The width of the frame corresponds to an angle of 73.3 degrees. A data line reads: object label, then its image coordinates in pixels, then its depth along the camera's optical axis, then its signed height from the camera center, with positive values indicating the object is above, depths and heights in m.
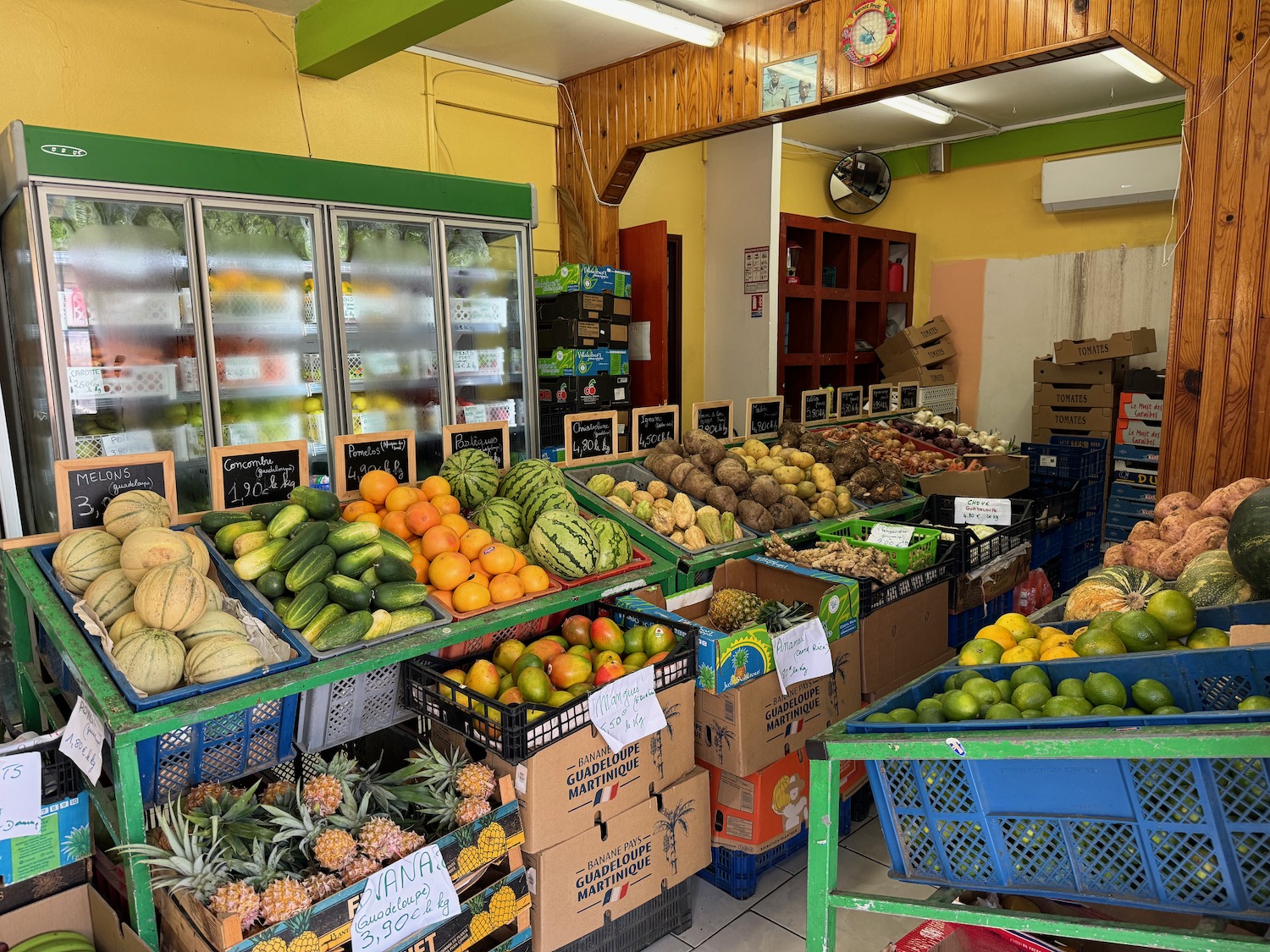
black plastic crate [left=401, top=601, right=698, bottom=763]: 2.07 -0.93
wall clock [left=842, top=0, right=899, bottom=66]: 4.30 +1.58
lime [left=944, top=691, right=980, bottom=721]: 1.72 -0.73
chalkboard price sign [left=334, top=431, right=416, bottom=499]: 3.07 -0.38
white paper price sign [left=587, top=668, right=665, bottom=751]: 2.22 -0.96
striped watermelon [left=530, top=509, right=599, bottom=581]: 2.78 -0.64
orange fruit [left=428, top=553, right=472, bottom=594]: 2.58 -0.67
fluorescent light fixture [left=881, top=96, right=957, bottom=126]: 6.92 +1.92
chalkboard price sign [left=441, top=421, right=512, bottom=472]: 3.37 -0.36
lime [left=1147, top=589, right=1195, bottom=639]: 2.03 -0.65
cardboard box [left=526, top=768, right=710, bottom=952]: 2.18 -1.39
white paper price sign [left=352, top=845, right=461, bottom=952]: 1.83 -1.21
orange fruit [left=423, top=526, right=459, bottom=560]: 2.69 -0.60
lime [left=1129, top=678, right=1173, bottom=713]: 1.67 -0.69
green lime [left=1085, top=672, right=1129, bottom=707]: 1.69 -0.69
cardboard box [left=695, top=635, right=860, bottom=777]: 2.54 -1.16
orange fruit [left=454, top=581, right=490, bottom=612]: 2.52 -0.73
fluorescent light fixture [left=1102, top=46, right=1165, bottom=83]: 5.79 +1.90
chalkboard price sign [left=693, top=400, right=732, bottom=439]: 4.26 -0.37
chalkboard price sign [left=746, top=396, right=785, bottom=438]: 4.56 -0.39
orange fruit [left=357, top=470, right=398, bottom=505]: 2.91 -0.46
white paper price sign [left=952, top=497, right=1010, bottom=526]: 3.75 -0.75
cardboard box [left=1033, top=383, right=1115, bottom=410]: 7.09 -0.47
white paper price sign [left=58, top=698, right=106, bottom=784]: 1.87 -0.86
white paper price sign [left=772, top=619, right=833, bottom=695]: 2.66 -0.97
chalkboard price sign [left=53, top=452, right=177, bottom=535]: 2.40 -0.37
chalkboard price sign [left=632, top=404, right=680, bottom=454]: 4.05 -0.38
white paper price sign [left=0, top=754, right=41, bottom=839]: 1.86 -0.96
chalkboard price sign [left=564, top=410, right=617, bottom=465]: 3.74 -0.40
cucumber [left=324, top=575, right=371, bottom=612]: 2.36 -0.66
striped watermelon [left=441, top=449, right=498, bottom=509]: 3.16 -0.47
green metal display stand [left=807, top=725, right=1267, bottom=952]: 1.31 -0.86
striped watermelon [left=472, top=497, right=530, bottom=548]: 2.95 -0.60
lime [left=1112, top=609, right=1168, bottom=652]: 1.95 -0.67
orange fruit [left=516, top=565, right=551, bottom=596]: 2.67 -0.72
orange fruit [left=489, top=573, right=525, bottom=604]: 2.60 -0.73
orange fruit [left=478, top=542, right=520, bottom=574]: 2.68 -0.66
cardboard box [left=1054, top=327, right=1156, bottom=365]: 6.80 -0.06
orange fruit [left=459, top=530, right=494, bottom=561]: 2.73 -0.61
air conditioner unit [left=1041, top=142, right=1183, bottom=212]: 7.09 +1.37
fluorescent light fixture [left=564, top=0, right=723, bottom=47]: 4.49 +1.78
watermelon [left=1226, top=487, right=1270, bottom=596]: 2.15 -0.52
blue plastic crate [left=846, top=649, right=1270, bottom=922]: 1.38 -0.84
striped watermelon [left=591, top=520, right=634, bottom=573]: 2.91 -0.69
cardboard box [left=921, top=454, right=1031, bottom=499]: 4.31 -0.72
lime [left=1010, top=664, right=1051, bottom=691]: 1.80 -0.71
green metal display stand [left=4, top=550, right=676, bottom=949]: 1.83 -0.79
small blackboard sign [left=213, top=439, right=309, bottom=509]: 2.69 -0.39
